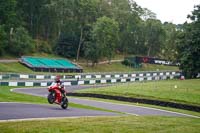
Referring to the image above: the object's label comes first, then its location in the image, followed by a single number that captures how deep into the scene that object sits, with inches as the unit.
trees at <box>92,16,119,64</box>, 3100.4
